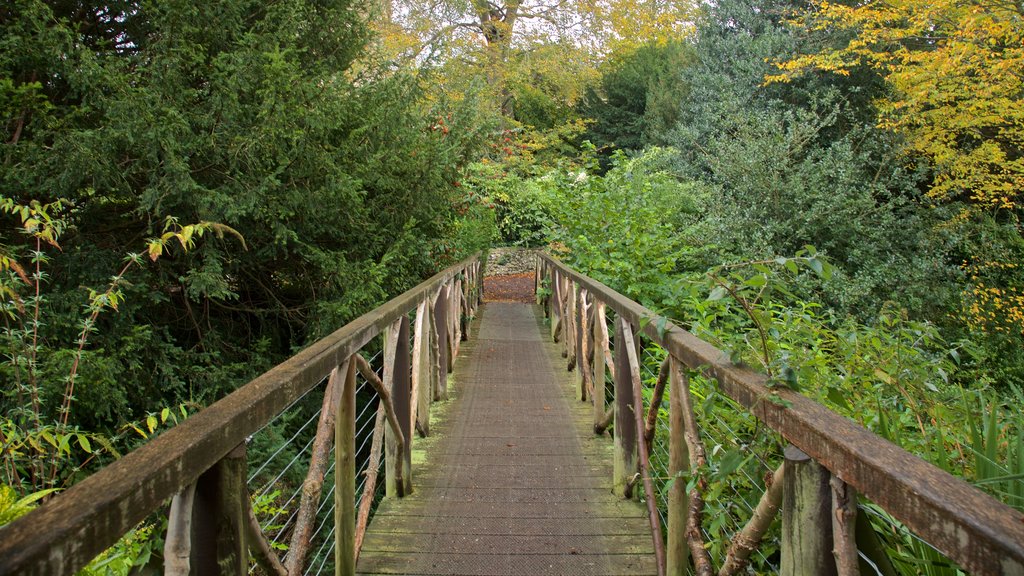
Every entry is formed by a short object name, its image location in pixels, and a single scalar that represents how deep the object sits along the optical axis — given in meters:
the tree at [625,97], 21.41
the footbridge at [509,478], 0.82
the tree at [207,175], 3.93
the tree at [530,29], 16.83
